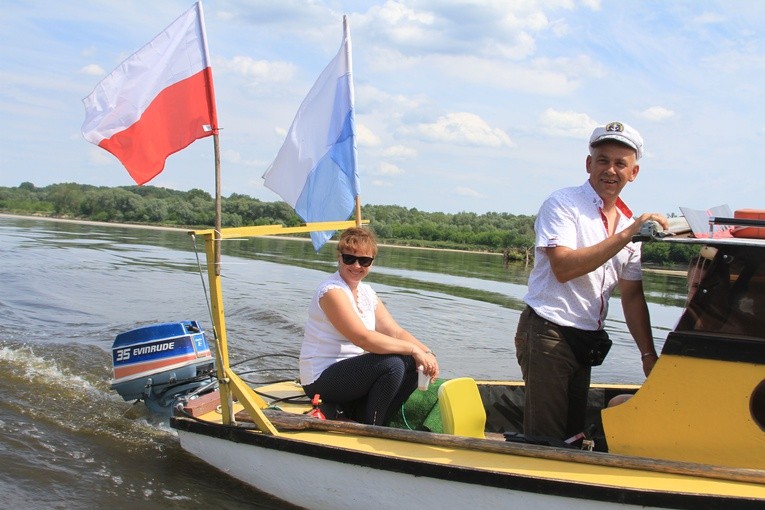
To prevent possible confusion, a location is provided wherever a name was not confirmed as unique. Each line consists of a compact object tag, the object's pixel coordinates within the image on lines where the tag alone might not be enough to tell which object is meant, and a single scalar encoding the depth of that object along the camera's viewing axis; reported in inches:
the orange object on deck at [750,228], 158.6
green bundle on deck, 211.9
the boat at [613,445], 150.1
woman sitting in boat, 200.5
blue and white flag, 259.9
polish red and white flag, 221.3
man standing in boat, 167.6
